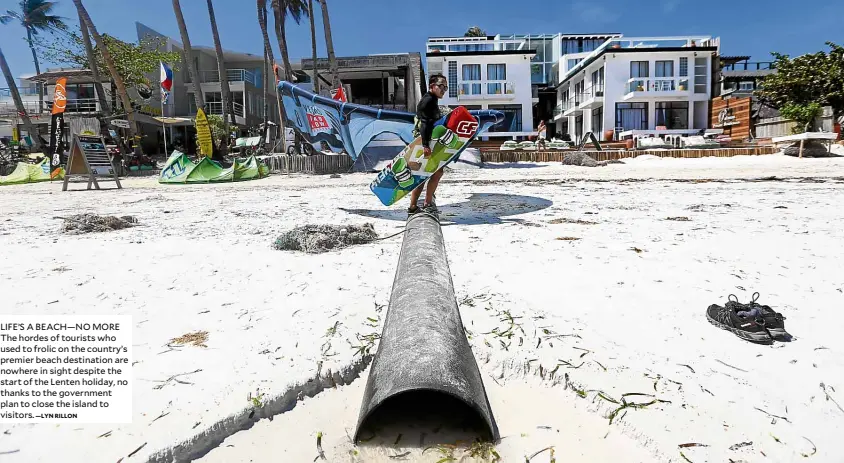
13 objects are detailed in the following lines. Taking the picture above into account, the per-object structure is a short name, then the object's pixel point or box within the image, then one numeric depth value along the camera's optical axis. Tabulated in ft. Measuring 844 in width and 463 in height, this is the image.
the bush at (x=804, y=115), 65.00
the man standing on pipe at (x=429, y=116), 17.37
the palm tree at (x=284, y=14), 70.64
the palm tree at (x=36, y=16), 105.40
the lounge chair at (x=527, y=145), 78.54
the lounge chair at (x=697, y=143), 71.56
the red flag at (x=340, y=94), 49.39
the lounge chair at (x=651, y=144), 74.38
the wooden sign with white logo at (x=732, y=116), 90.14
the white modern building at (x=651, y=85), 104.53
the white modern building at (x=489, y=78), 109.29
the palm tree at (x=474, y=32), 181.16
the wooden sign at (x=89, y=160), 34.65
